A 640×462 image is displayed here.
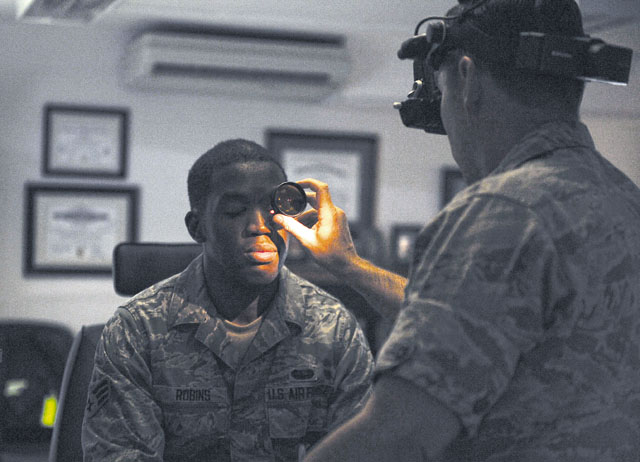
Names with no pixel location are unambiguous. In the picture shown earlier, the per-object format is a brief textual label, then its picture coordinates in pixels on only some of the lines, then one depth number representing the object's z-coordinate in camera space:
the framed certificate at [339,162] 4.70
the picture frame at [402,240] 4.80
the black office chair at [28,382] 3.89
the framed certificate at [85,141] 4.31
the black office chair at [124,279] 1.94
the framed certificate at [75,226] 4.29
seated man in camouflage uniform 1.53
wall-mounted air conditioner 4.12
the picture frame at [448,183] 5.01
